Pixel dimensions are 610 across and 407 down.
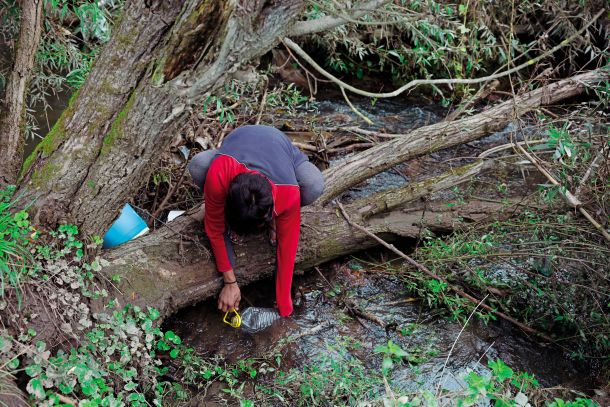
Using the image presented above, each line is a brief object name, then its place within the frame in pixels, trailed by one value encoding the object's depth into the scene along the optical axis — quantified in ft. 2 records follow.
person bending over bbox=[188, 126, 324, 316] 8.58
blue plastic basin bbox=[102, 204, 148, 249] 10.62
